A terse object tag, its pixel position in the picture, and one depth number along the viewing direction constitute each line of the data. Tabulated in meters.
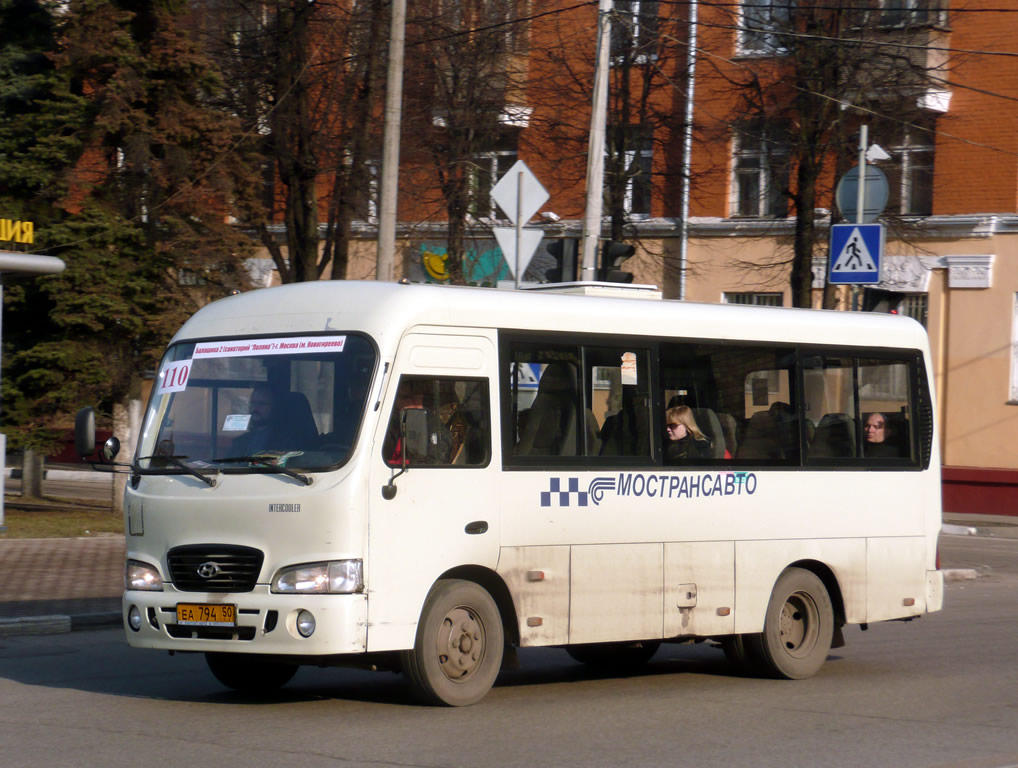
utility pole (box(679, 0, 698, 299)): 31.47
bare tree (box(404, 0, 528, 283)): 28.42
